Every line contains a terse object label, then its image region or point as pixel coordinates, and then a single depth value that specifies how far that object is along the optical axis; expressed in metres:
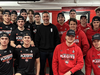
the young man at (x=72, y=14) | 2.78
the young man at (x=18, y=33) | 2.16
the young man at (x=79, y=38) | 2.23
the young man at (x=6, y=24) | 2.34
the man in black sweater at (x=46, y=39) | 2.30
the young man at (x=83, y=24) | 2.78
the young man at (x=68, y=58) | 1.86
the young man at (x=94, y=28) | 2.30
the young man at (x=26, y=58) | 1.95
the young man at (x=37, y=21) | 2.70
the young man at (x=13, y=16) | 2.70
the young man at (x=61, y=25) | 2.64
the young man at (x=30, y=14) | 2.82
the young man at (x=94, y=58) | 1.96
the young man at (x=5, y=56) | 1.81
